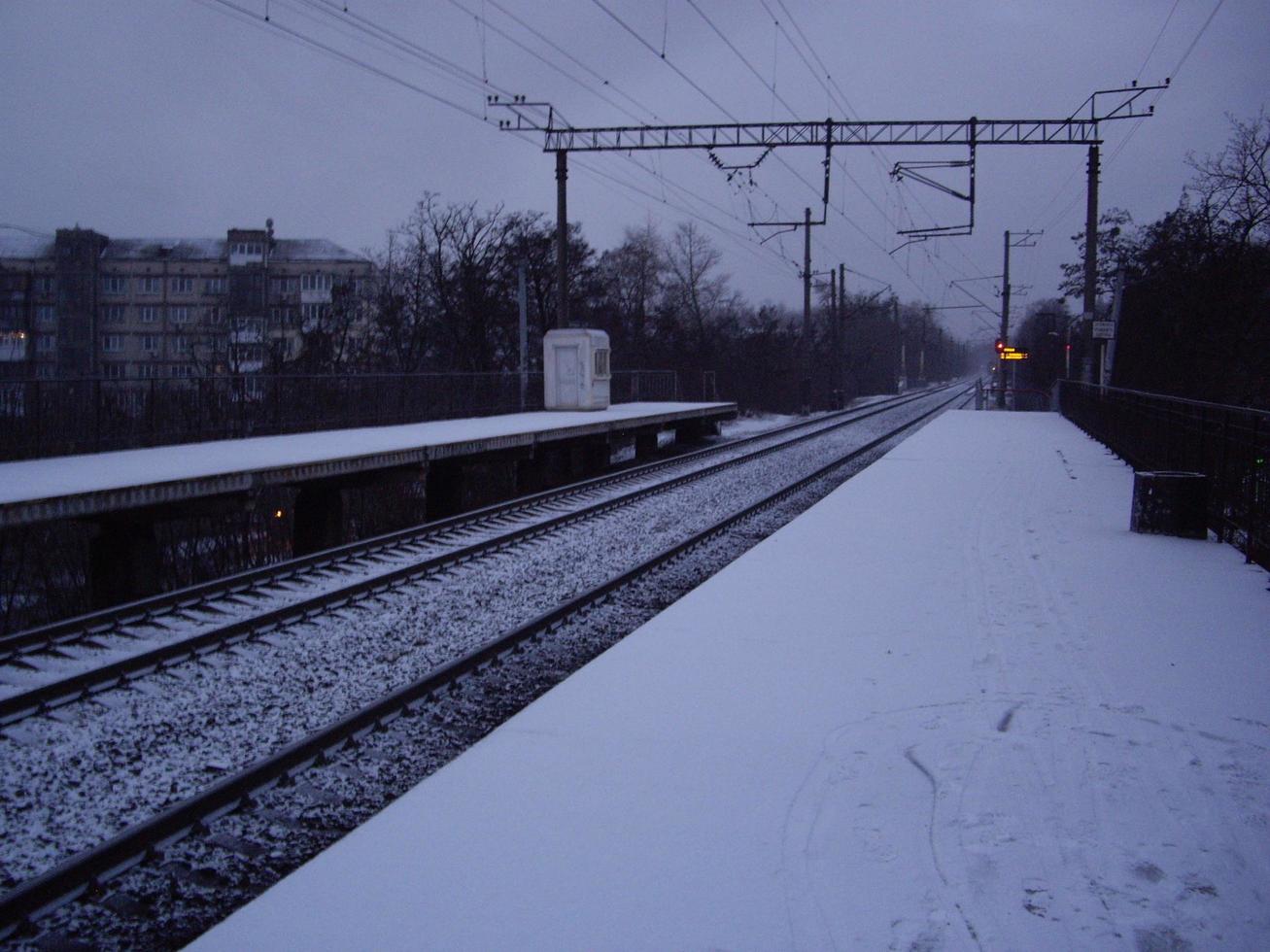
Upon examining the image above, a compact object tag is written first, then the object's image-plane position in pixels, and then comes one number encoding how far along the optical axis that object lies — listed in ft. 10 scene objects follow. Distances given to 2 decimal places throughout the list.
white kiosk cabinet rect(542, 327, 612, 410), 83.30
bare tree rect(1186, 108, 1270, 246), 99.81
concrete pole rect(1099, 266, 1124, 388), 86.97
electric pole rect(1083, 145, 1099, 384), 89.04
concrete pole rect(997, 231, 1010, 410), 157.47
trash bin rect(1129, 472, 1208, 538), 35.27
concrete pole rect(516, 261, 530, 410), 85.10
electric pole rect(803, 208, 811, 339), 139.44
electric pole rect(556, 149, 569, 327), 81.61
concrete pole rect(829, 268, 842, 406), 174.09
